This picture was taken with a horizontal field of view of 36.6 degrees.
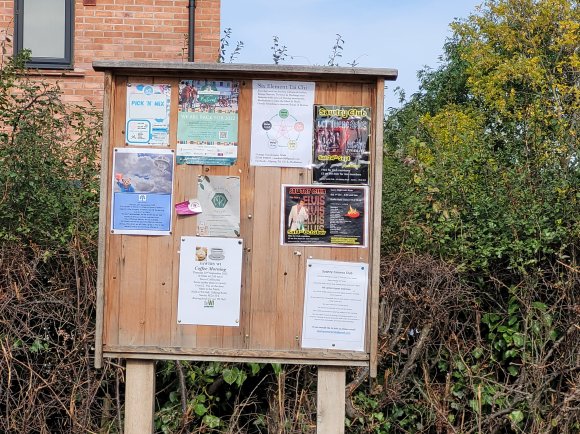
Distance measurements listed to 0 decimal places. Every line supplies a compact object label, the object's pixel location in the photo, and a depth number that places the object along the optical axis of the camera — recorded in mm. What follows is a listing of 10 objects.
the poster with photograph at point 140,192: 4602
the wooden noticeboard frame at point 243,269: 4590
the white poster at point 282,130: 4598
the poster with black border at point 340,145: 4598
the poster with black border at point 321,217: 4590
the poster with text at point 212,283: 4582
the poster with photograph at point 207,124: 4594
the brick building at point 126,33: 11148
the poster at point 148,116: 4605
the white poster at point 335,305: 4598
